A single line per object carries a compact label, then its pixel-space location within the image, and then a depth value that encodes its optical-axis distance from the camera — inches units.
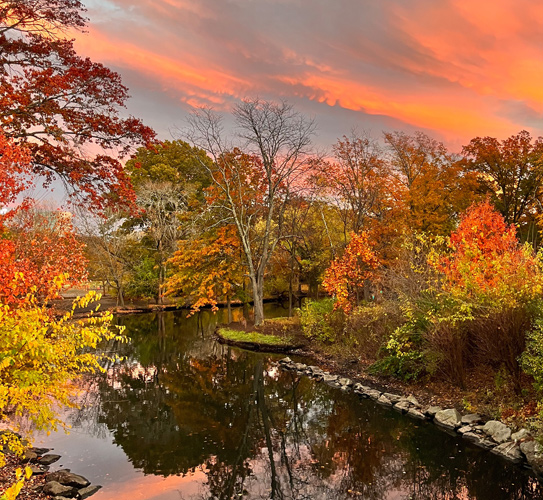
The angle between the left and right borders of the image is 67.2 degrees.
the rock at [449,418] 380.8
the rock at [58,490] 269.7
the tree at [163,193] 1378.0
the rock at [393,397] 456.1
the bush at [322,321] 703.1
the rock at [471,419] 375.6
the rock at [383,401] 455.2
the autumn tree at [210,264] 961.5
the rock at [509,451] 313.6
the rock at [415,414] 412.7
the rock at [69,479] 286.8
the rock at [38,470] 298.3
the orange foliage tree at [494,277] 367.2
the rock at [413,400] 434.2
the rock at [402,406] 431.1
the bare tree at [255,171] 941.8
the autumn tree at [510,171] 1179.3
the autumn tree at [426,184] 972.6
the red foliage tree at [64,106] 333.1
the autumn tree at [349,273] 689.6
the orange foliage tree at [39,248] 312.8
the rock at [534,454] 289.0
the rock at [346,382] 530.1
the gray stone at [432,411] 407.5
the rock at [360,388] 501.2
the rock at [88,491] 275.3
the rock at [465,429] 364.2
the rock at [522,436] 322.0
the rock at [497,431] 336.2
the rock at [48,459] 323.9
